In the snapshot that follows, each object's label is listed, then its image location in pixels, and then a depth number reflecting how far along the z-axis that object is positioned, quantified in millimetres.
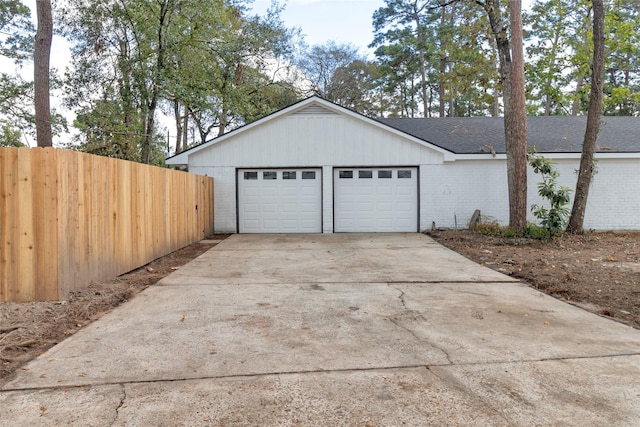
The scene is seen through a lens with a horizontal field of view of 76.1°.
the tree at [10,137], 20486
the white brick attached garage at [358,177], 12422
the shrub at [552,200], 9734
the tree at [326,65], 26391
